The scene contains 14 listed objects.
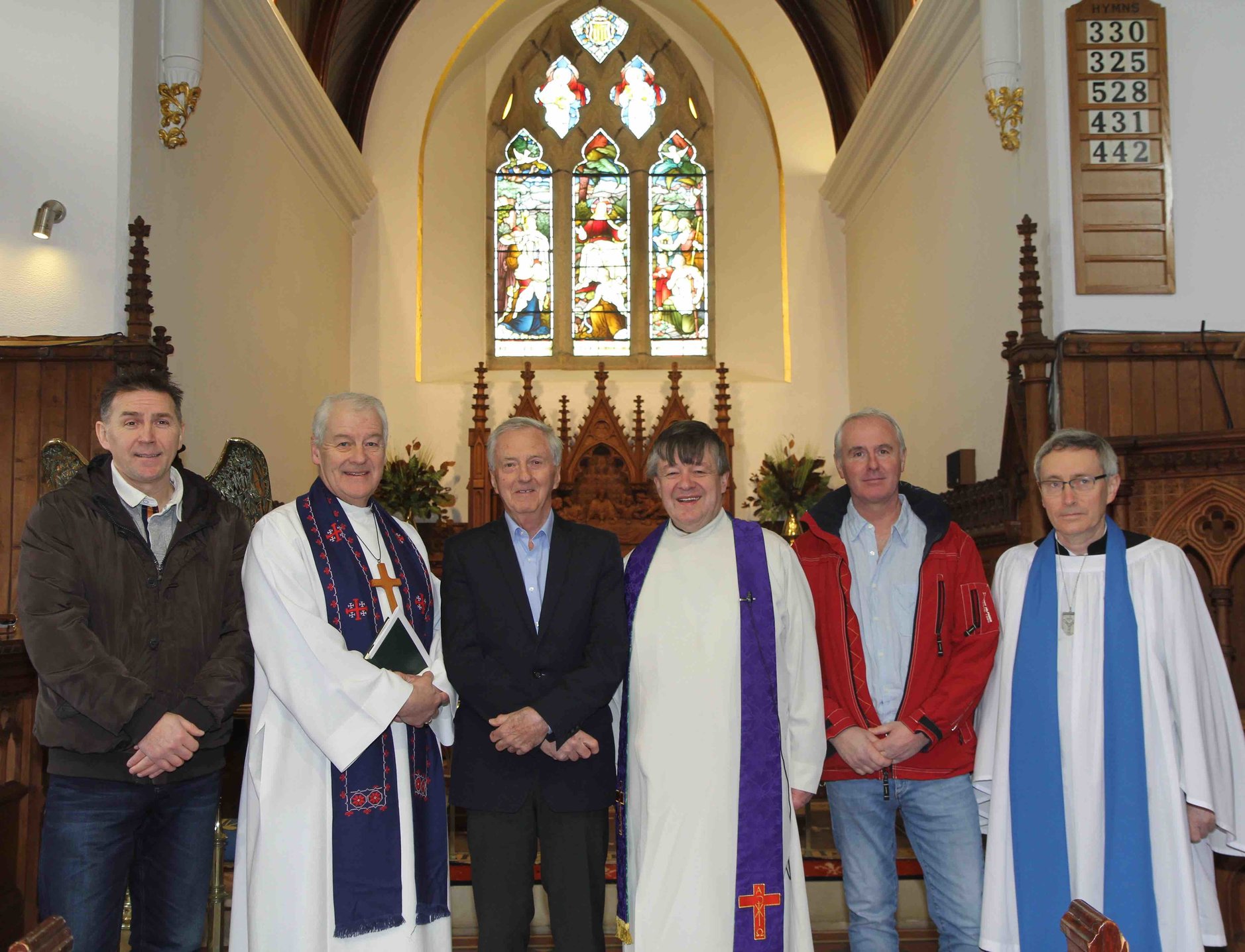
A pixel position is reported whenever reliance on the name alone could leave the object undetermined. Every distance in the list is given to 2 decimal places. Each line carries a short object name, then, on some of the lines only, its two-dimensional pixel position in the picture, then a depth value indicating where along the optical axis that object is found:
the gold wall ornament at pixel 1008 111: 6.18
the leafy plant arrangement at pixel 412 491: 9.13
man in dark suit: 2.95
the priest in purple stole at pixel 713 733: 3.03
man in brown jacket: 2.76
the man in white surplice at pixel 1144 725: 2.92
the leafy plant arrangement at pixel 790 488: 8.96
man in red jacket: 3.03
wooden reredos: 9.59
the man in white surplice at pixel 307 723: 2.95
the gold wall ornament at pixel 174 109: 6.05
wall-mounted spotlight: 5.50
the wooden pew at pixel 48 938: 1.53
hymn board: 5.76
